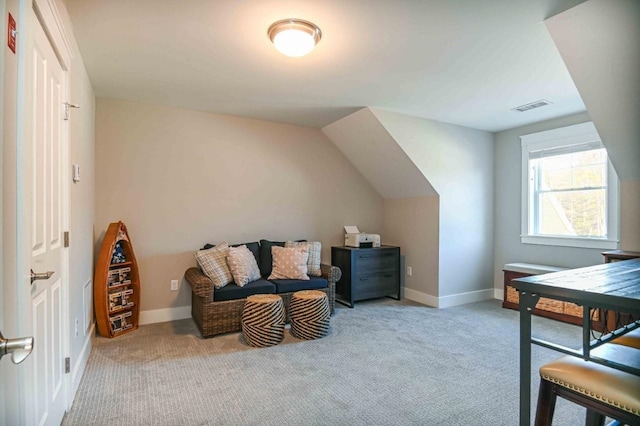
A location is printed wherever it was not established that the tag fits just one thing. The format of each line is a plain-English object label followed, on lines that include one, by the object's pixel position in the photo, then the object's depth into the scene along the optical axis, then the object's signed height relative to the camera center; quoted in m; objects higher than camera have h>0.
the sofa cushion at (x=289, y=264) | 3.93 -0.63
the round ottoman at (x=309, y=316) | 3.23 -1.02
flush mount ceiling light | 2.15 +1.14
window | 3.82 +0.25
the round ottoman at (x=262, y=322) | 3.05 -1.02
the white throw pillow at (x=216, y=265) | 3.46 -0.58
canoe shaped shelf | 3.13 -0.73
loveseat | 3.25 -0.85
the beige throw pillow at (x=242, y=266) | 3.55 -0.60
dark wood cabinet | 4.45 -0.84
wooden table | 1.30 -0.35
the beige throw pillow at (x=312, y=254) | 4.18 -0.55
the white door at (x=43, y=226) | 1.23 -0.07
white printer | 4.70 -0.41
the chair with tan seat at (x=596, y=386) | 1.21 -0.67
